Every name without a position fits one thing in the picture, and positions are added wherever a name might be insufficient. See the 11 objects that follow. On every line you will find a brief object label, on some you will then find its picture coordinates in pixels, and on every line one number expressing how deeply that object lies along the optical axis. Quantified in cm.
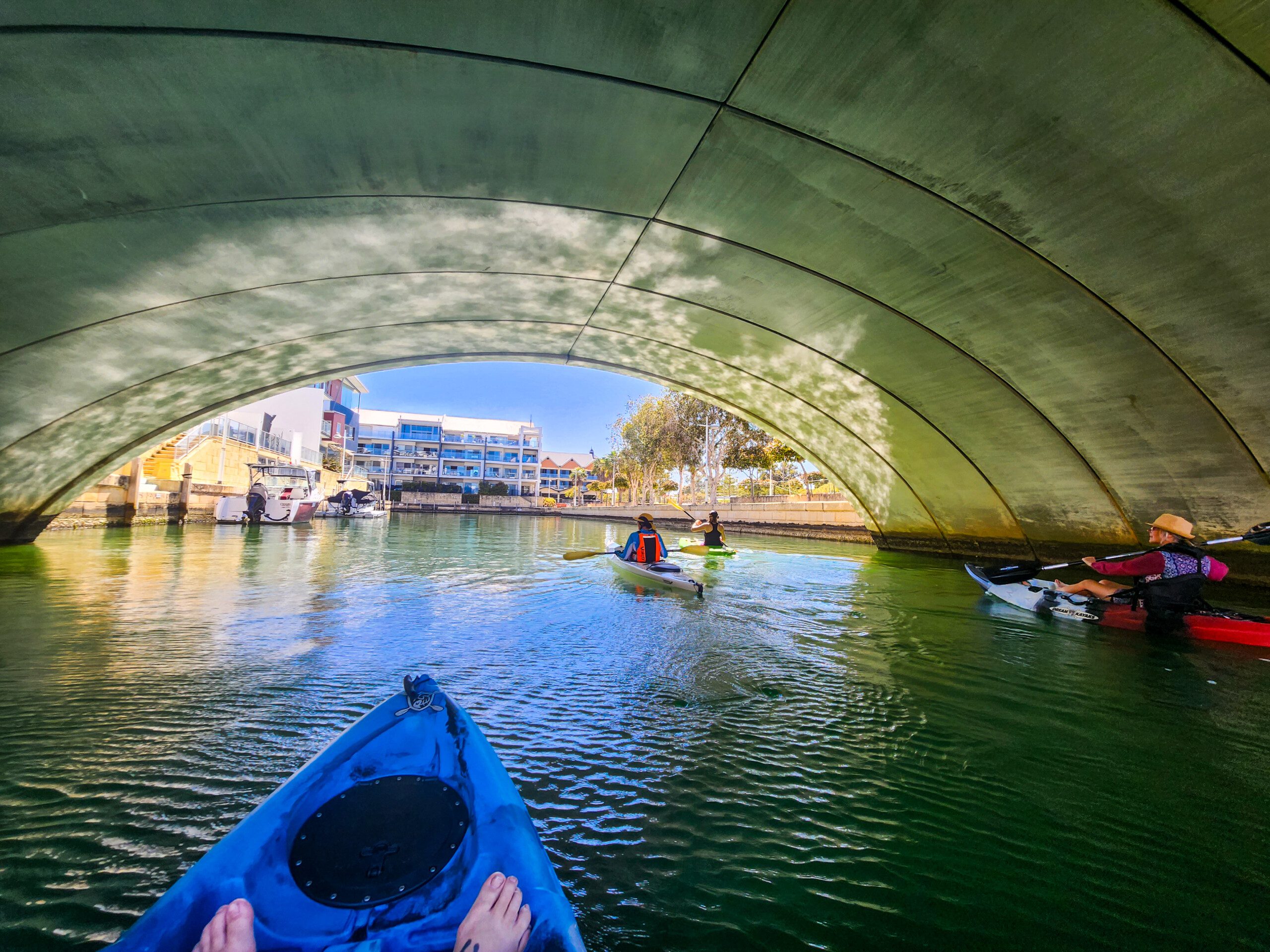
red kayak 786
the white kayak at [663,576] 1161
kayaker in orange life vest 1376
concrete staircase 2947
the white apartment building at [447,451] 8775
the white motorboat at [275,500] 3078
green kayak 1911
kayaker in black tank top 1947
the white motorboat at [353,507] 4438
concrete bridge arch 611
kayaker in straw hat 831
